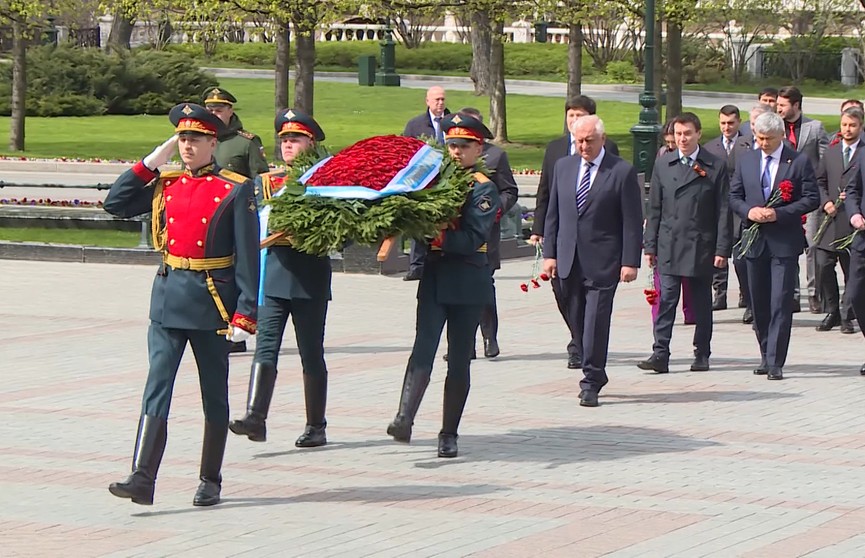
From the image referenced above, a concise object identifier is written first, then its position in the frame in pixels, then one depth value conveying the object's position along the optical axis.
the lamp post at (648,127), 27.09
